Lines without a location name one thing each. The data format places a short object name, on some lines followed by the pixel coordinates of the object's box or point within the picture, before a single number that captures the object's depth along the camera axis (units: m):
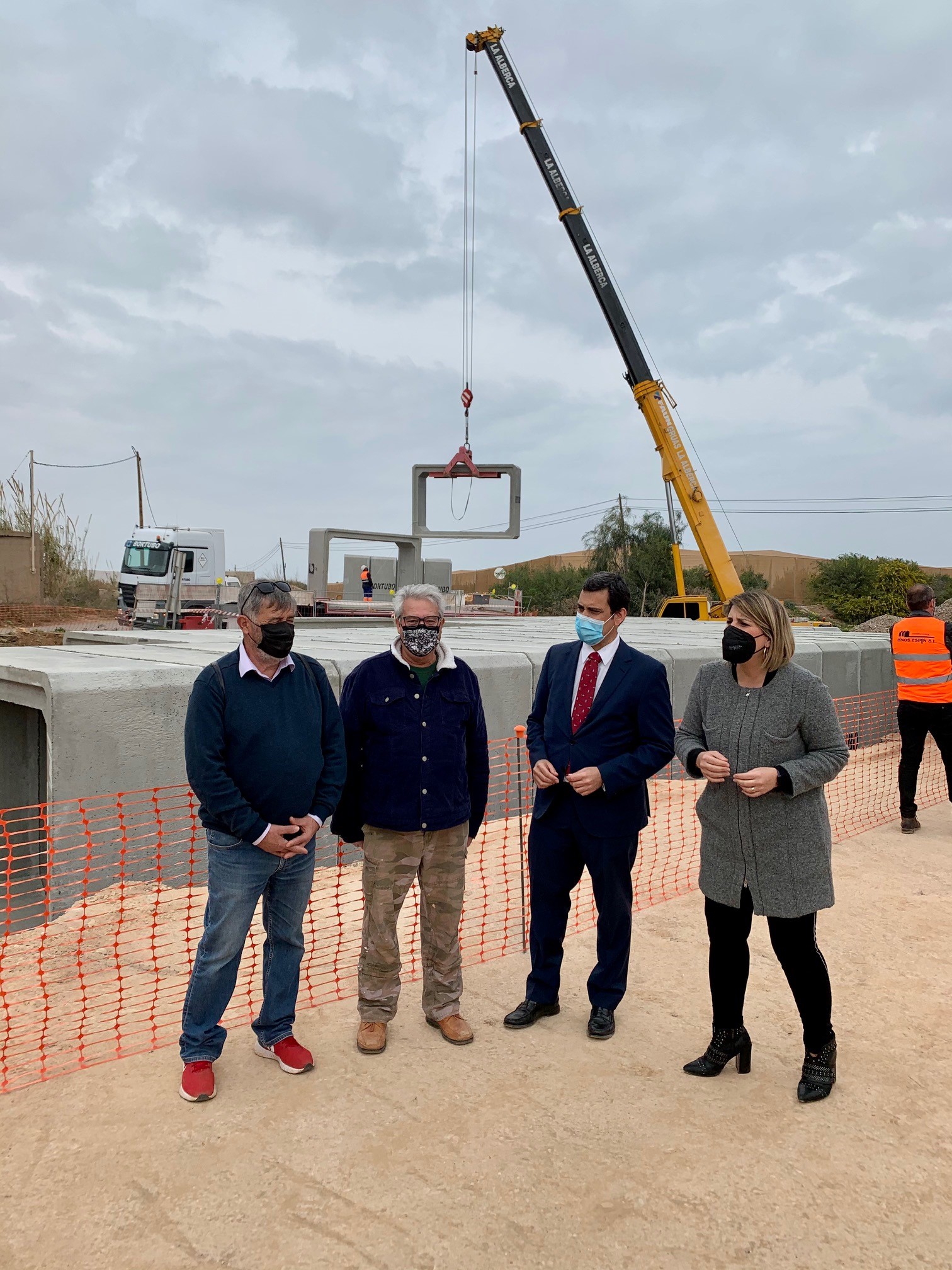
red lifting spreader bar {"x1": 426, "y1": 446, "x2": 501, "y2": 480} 16.20
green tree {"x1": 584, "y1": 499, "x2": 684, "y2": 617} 39.59
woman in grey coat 2.93
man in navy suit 3.36
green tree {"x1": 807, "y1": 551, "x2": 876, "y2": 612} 36.66
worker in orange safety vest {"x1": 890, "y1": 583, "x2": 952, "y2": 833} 6.91
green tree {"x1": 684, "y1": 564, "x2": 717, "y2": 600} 38.25
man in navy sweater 2.89
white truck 22.86
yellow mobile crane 17.97
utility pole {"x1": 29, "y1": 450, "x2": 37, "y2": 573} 27.36
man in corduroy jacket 3.29
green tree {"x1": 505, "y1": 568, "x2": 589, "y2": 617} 42.28
